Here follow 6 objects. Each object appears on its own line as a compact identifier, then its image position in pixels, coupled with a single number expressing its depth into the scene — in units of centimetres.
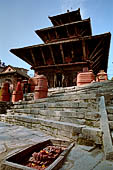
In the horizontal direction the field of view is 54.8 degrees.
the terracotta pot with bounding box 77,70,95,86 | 544
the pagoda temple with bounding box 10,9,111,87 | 962
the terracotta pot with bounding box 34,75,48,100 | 475
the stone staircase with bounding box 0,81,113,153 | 205
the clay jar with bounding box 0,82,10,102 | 602
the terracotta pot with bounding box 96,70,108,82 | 666
